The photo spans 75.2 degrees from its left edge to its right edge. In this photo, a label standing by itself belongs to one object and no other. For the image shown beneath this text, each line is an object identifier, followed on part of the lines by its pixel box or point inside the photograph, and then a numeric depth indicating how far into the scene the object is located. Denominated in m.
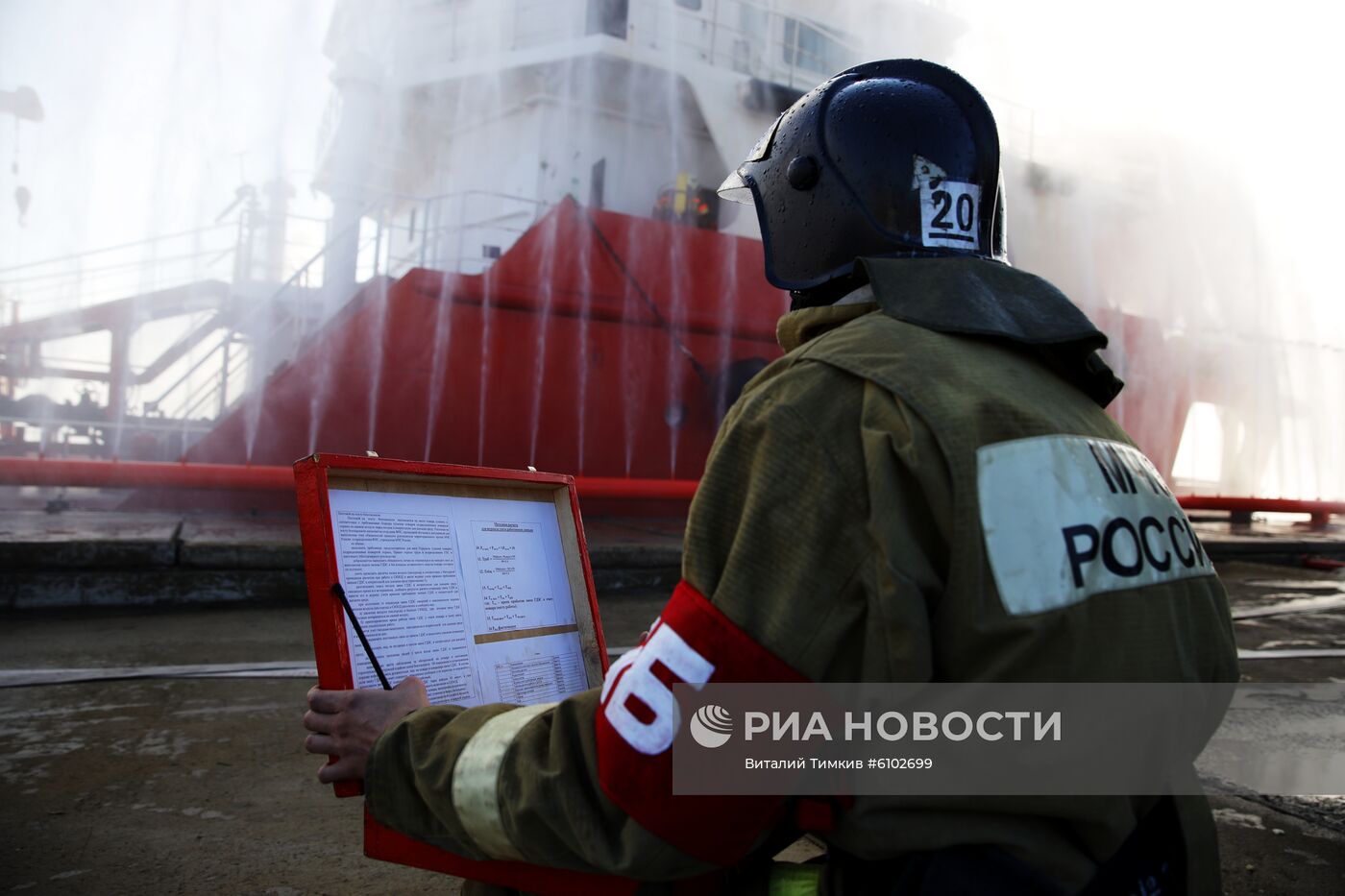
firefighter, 0.84
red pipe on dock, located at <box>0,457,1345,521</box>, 5.50
